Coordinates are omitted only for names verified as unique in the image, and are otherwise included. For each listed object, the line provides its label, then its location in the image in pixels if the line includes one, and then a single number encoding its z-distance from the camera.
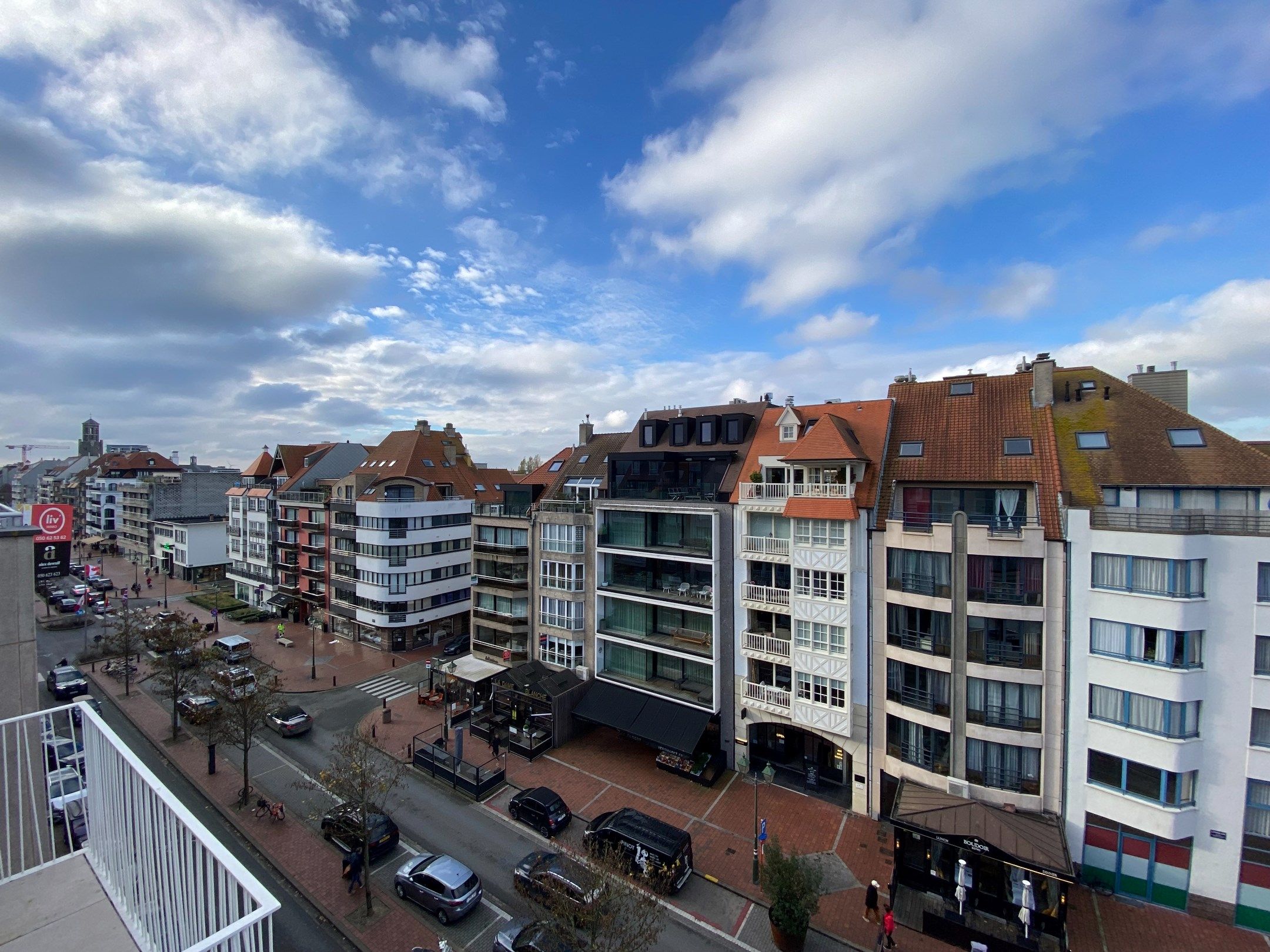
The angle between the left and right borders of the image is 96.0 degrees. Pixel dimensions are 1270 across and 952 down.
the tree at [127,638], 40.81
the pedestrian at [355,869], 22.69
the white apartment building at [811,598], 27.59
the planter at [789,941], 19.61
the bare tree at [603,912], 16.56
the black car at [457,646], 49.50
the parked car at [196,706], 31.64
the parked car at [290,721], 35.12
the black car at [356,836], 23.62
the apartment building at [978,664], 22.38
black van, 22.50
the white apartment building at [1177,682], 20.45
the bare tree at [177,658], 33.81
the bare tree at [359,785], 21.50
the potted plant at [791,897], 19.41
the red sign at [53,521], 19.91
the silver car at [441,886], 21.12
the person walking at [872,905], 21.50
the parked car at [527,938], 18.50
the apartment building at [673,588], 31.72
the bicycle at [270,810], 26.80
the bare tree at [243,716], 27.92
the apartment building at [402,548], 50.47
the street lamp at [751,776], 29.91
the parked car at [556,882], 17.30
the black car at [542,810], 26.09
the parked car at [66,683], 39.69
